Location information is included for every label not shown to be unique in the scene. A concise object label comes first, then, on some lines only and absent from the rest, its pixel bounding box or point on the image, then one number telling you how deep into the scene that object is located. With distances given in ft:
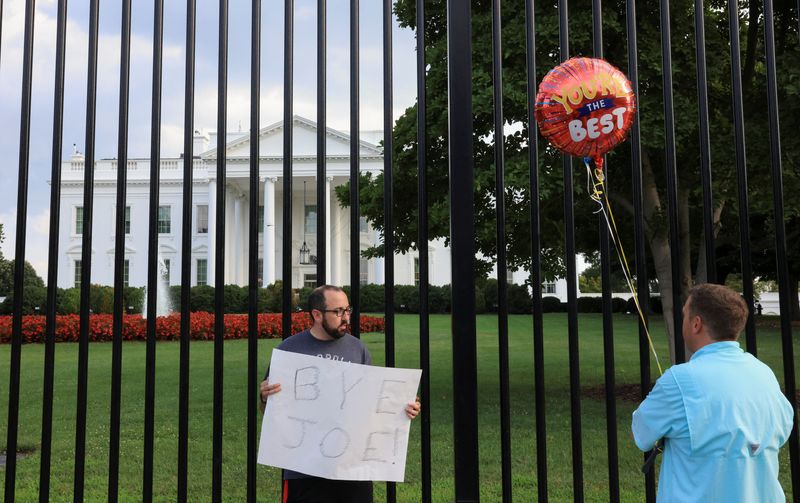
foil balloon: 10.18
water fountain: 99.33
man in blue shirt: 7.55
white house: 130.31
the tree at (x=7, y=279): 132.31
